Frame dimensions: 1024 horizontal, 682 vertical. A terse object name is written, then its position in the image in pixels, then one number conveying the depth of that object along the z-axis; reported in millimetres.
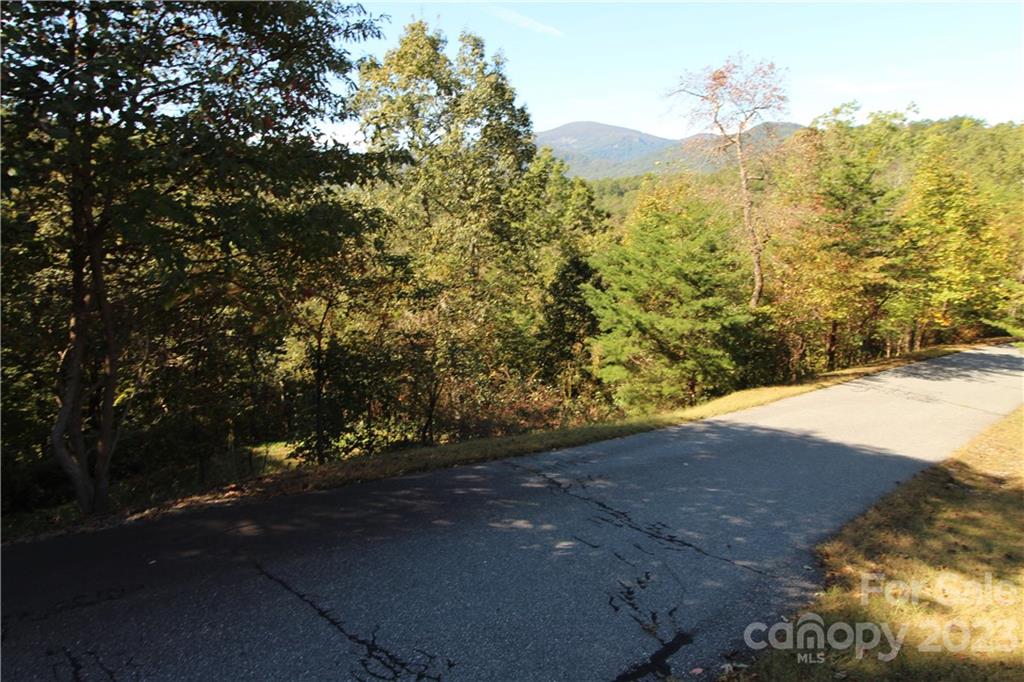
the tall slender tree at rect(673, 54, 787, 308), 16953
